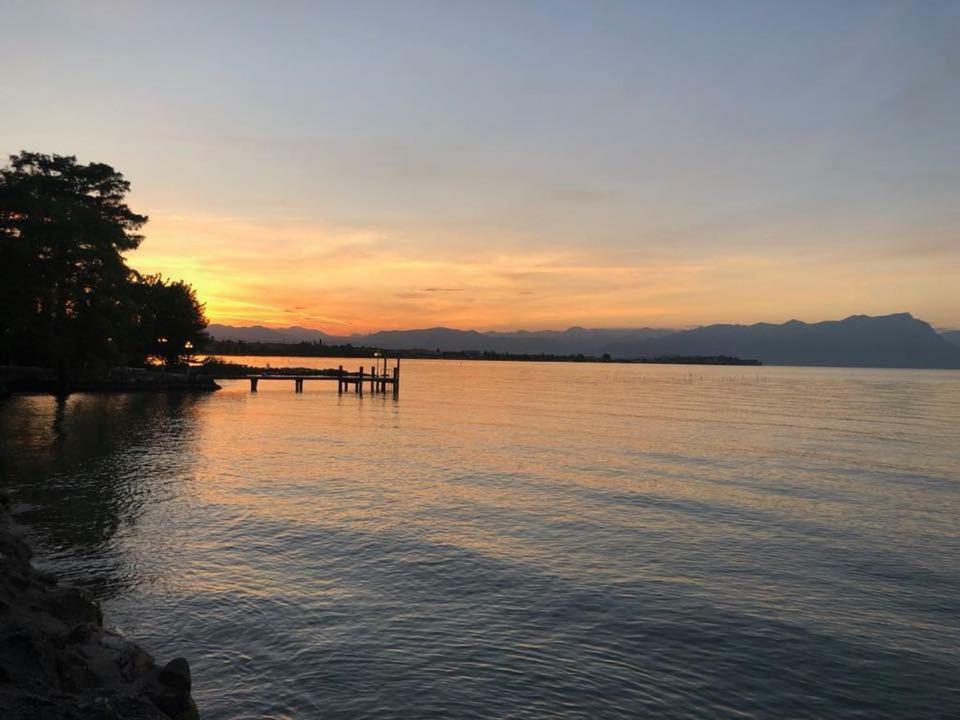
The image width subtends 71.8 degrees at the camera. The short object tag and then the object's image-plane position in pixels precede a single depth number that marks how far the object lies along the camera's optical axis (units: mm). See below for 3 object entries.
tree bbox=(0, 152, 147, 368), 54281
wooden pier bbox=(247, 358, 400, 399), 91738
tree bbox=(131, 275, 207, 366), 87812
